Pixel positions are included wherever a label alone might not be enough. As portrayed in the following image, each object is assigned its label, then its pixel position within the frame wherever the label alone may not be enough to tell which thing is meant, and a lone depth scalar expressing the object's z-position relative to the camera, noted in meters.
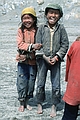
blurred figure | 3.59
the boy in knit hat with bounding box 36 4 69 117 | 4.55
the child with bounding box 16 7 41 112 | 4.67
